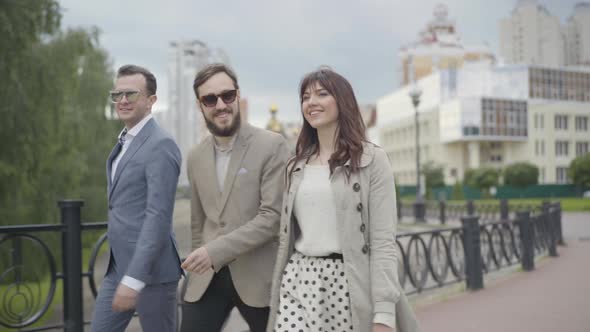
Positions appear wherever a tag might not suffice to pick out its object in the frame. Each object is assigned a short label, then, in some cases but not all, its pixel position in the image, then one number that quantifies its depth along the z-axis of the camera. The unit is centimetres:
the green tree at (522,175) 5309
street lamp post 2845
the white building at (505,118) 6912
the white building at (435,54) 10519
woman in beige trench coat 255
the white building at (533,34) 13875
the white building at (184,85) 9619
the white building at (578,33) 15162
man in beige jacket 297
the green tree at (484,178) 5456
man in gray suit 271
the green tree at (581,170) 4709
